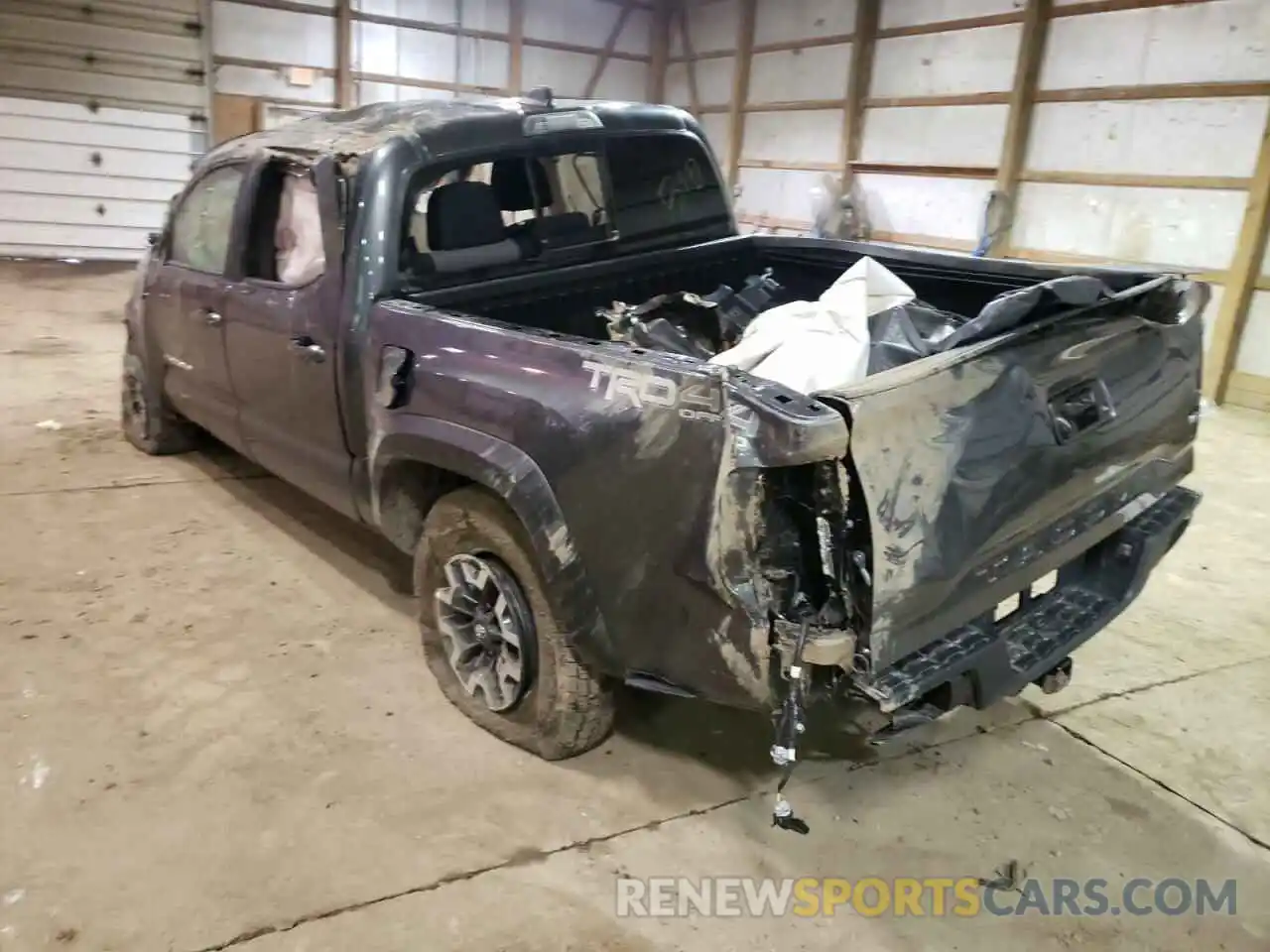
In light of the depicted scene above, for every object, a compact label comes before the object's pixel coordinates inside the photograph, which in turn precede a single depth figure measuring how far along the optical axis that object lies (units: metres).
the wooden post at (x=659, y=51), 15.50
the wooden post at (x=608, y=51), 15.48
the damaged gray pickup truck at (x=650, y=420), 1.97
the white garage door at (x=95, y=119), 12.33
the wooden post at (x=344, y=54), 13.48
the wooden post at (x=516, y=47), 14.71
